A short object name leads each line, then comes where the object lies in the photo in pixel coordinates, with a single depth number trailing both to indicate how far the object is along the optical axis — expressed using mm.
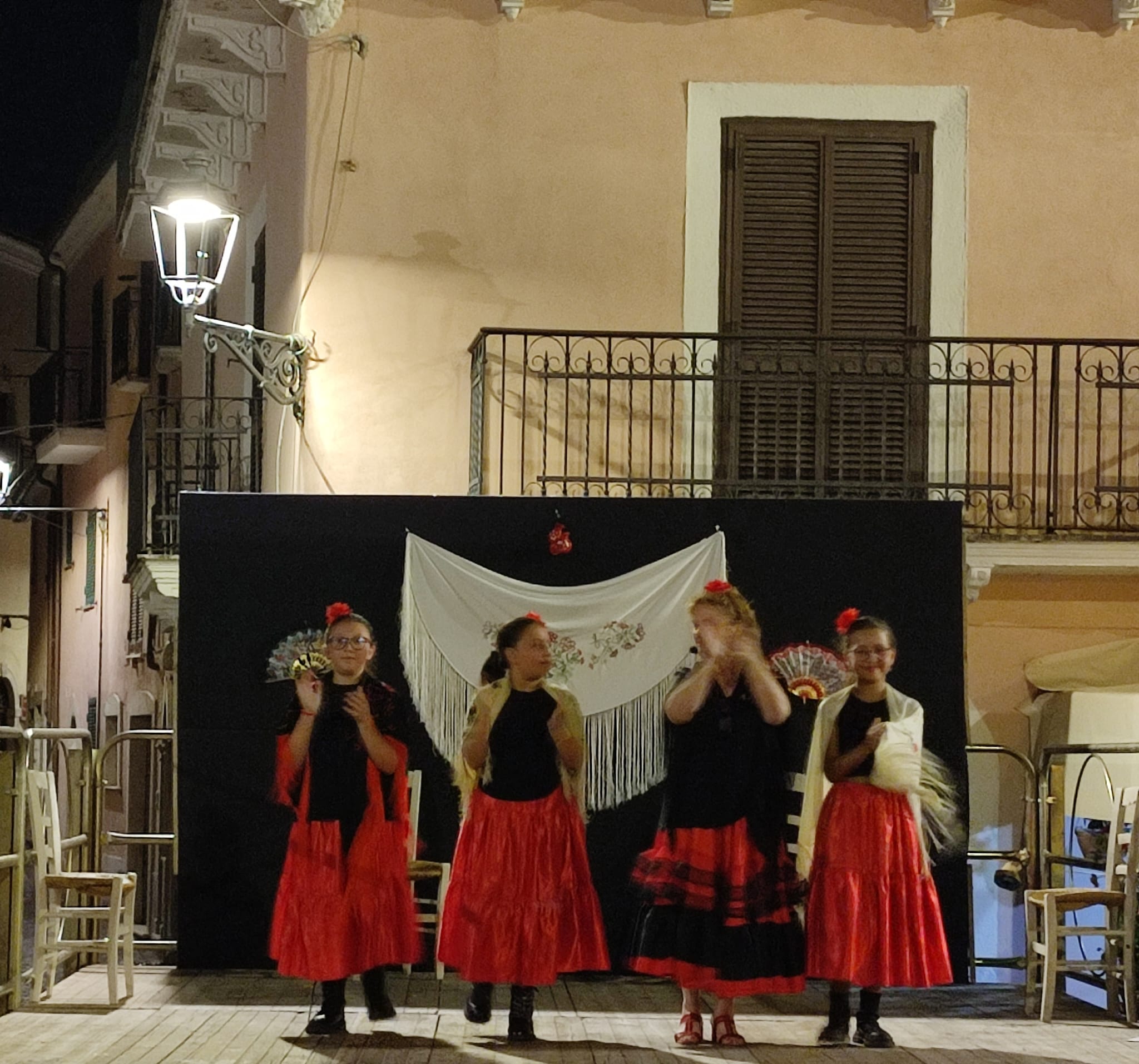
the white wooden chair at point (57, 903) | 8742
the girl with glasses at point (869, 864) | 7836
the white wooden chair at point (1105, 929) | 8797
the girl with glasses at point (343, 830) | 7918
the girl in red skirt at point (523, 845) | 7781
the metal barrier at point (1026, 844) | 9648
